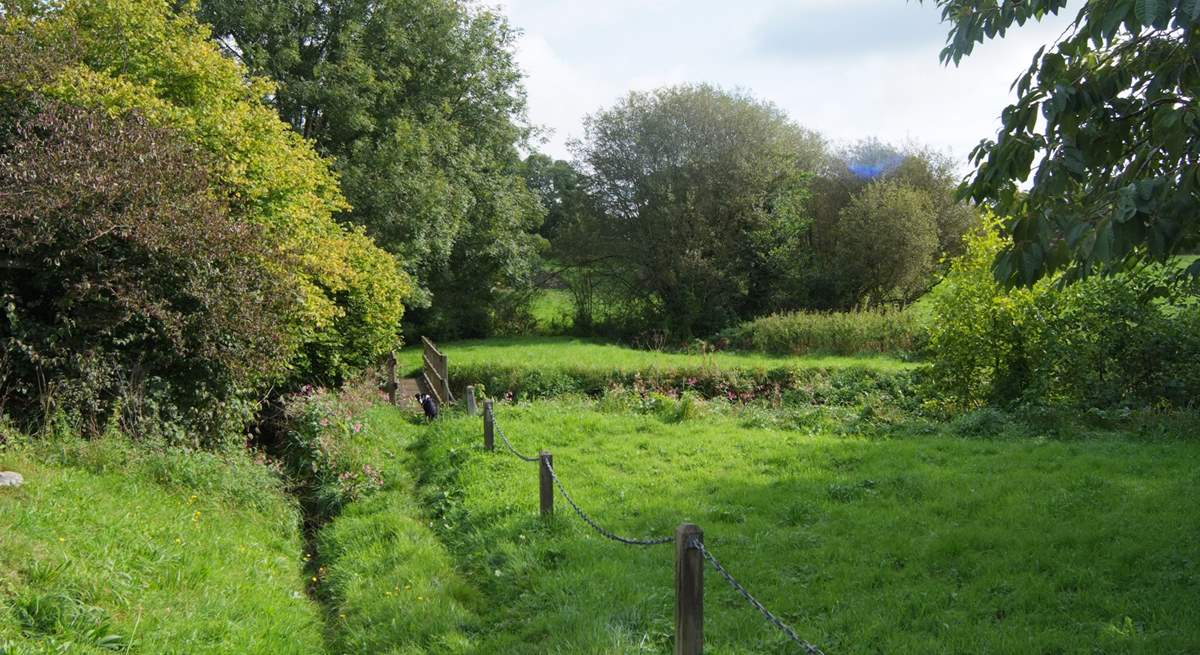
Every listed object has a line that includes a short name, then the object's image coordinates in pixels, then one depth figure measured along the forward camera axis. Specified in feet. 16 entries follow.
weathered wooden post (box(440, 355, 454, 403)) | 51.50
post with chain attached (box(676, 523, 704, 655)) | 13.66
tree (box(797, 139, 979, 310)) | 106.01
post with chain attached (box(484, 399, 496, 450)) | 35.88
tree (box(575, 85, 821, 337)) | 109.09
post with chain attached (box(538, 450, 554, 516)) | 25.52
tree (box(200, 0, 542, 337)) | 78.89
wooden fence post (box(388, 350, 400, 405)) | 61.82
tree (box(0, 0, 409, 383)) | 34.81
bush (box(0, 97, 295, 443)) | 28.27
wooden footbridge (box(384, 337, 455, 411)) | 53.83
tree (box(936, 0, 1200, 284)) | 12.57
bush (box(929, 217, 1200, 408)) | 42.06
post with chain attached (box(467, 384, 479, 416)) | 44.34
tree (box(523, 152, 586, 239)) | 117.80
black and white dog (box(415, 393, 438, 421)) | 49.39
